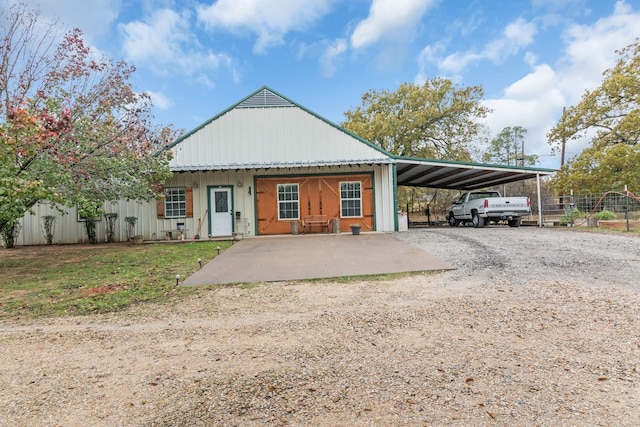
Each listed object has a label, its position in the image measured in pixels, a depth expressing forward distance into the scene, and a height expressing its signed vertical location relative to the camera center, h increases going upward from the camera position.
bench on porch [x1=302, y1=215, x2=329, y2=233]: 13.70 -0.11
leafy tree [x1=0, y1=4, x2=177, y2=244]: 6.20 +2.32
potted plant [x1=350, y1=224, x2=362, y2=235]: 12.71 -0.48
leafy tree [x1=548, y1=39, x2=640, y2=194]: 16.25 +4.28
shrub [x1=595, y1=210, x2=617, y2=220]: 14.26 -0.22
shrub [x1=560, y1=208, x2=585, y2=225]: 14.61 -0.25
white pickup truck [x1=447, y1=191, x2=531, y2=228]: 13.64 +0.22
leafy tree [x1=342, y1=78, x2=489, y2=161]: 23.61 +6.76
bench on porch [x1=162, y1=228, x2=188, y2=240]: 13.34 -0.47
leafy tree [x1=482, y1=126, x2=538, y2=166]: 39.28 +8.21
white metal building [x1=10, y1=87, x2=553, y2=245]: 13.59 +1.38
